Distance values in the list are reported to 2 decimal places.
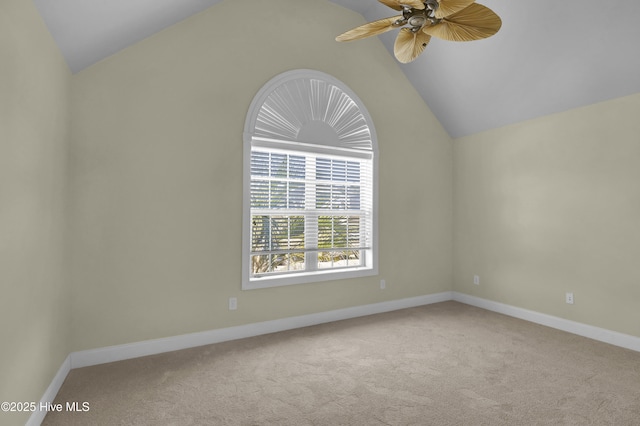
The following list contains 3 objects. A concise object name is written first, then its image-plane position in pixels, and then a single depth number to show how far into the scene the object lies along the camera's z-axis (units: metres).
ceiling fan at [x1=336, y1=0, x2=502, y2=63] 1.89
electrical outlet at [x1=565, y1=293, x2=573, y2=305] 3.59
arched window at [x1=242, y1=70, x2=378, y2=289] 3.53
